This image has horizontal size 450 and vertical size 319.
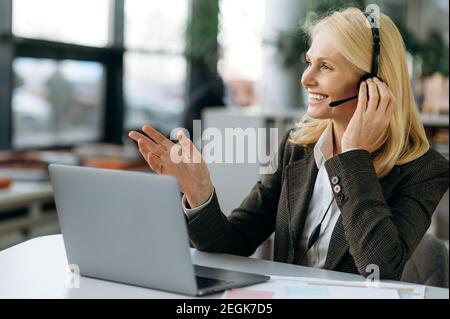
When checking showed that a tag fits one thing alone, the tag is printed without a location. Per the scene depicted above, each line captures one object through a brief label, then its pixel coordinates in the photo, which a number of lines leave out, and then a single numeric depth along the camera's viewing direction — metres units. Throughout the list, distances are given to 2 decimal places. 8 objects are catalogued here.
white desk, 2.28
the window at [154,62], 8.20
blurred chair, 3.22
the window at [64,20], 6.63
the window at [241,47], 8.18
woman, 2.67
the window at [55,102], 6.76
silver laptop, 2.20
